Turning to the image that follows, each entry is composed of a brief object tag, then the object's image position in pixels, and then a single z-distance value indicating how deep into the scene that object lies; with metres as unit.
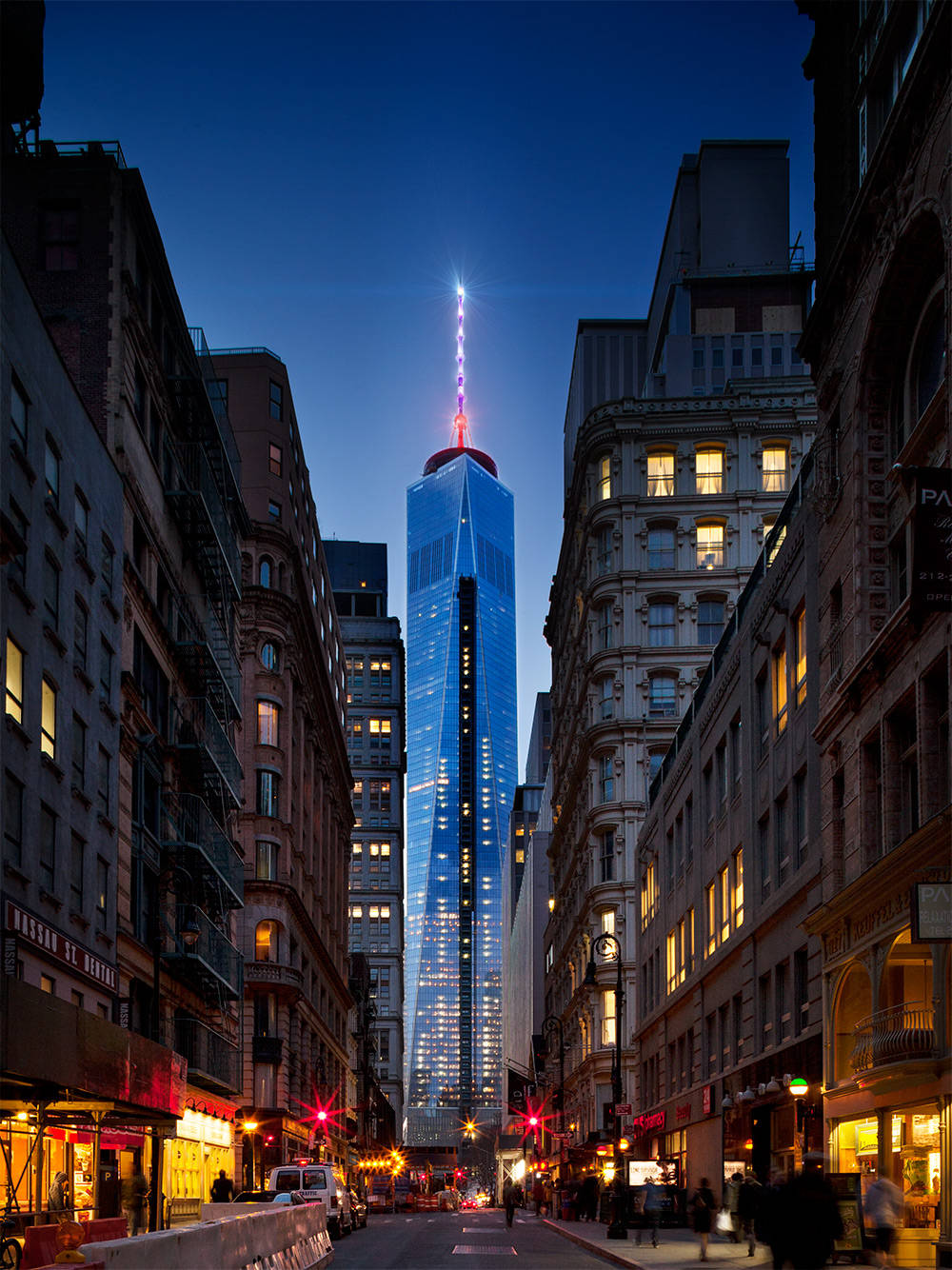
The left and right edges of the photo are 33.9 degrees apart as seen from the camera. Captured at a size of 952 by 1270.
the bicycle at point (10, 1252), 21.36
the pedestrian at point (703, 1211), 31.23
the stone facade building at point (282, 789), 74.00
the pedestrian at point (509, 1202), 56.88
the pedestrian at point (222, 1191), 46.56
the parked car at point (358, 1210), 56.25
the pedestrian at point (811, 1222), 18.02
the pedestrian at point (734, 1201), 37.88
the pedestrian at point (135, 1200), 37.03
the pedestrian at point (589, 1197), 65.81
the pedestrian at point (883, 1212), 23.27
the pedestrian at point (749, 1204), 33.16
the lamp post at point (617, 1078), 43.34
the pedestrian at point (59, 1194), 32.78
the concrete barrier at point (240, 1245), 12.88
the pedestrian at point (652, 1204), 38.84
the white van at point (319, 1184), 46.03
